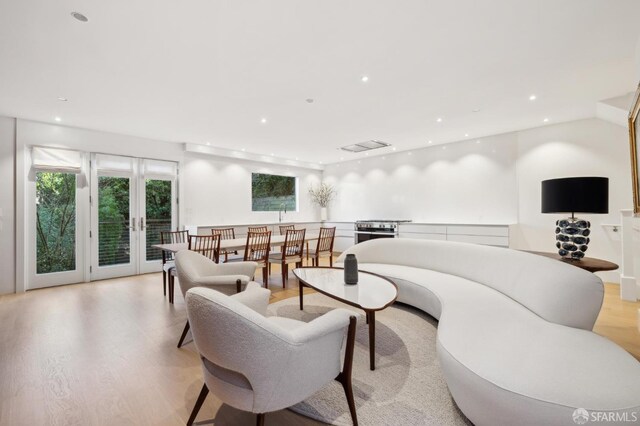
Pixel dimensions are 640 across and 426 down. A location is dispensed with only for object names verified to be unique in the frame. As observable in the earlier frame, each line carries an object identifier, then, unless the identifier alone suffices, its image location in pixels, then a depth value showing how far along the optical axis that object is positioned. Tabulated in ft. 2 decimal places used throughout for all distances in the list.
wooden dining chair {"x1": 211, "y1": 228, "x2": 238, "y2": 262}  18.89
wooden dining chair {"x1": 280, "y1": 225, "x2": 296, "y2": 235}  22.39
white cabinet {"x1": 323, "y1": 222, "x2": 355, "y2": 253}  25.58
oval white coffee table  7.03
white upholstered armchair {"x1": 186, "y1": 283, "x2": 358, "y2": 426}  4.16
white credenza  17.38
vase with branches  28.91
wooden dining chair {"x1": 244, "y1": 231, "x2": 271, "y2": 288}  14.42
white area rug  5.44
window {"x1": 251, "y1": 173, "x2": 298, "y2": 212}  24.59
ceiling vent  20.77
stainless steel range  21.81
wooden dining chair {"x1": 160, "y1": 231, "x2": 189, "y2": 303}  12.36
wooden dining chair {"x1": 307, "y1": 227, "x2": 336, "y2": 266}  16.46
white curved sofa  4.01
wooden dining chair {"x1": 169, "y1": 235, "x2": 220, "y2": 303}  13.28
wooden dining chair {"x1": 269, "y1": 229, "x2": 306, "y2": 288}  14.84
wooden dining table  13.17
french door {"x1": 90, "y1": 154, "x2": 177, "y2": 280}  16.92
